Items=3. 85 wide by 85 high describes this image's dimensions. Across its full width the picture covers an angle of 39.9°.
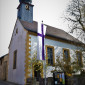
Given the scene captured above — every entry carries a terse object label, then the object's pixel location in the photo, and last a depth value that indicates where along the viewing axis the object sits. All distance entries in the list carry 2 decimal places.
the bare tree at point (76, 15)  13.72
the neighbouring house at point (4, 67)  20.20
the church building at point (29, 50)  13.43
